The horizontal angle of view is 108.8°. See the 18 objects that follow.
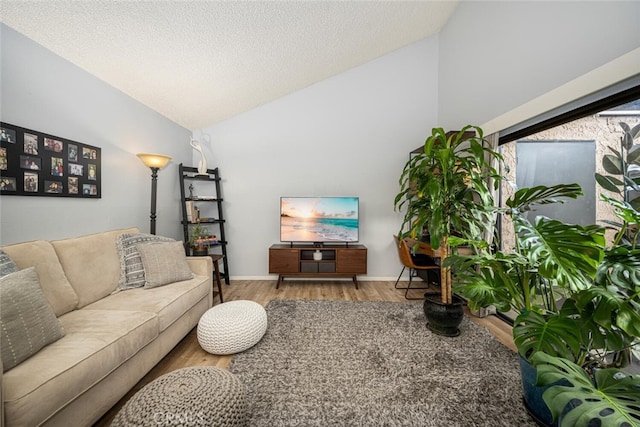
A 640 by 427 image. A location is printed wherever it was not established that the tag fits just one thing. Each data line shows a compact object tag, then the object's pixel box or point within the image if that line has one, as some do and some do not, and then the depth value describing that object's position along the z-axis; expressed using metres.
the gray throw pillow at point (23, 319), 0.97
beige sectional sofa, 0.91
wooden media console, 3.15
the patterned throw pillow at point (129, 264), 1.86
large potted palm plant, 1.78
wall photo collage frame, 1.47
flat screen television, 3.26
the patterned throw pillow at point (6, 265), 1.17
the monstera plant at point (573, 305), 0.75
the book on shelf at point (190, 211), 3.02
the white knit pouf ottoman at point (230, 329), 1.68
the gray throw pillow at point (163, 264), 1.90
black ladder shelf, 2.99
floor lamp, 2.31
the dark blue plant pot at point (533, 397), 1.15
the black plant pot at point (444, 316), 1.95
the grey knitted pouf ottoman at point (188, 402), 0.89
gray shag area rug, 1.22
